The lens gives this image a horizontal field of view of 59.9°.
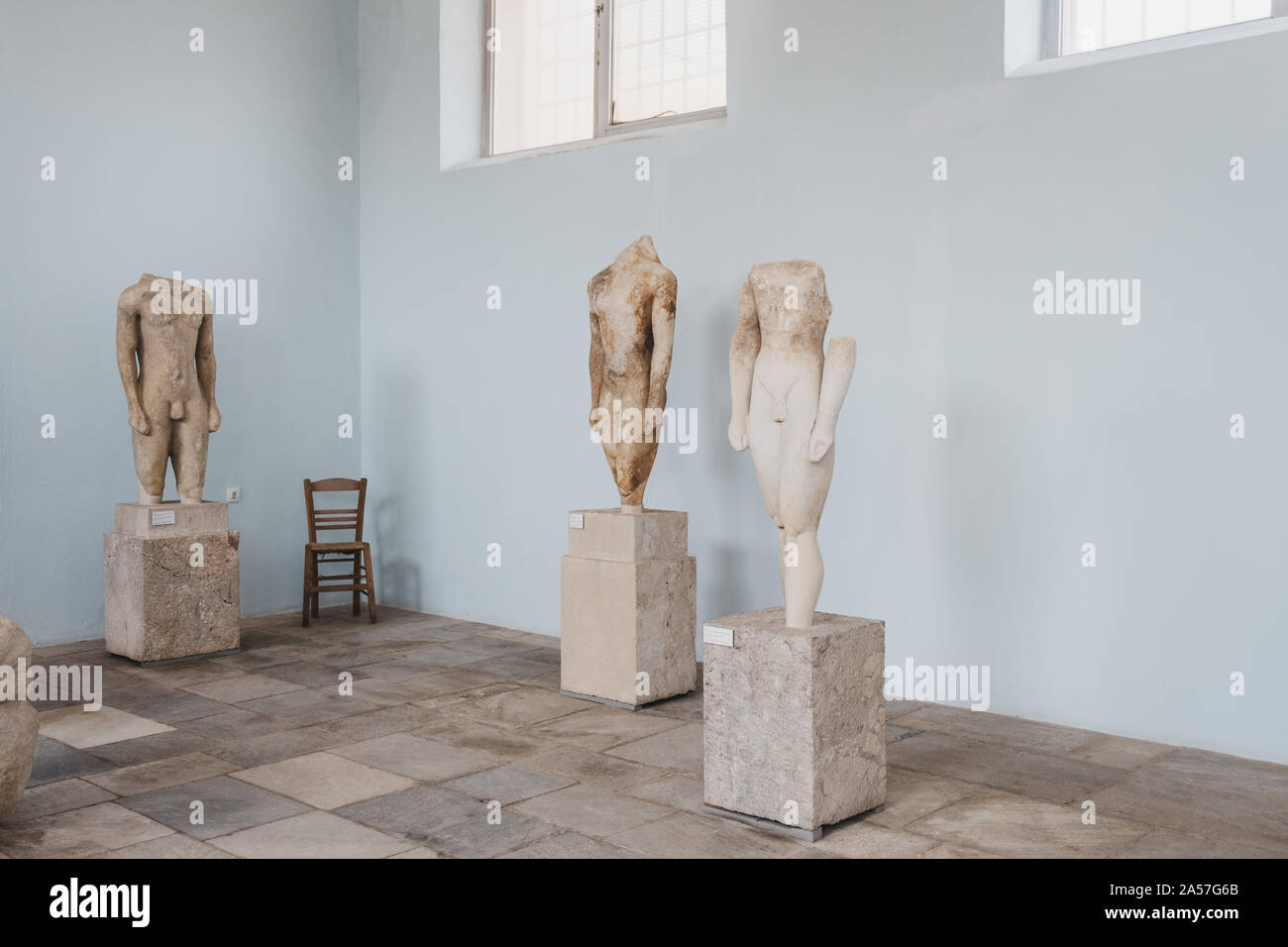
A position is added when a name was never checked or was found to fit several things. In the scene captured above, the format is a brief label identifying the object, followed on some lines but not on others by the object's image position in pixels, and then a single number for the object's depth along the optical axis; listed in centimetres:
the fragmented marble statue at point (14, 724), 319
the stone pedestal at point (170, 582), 568
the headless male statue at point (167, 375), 577
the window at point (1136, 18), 439
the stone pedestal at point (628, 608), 495
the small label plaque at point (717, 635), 354
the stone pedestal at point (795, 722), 335
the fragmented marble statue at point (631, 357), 504
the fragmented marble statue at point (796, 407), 364
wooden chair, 681
